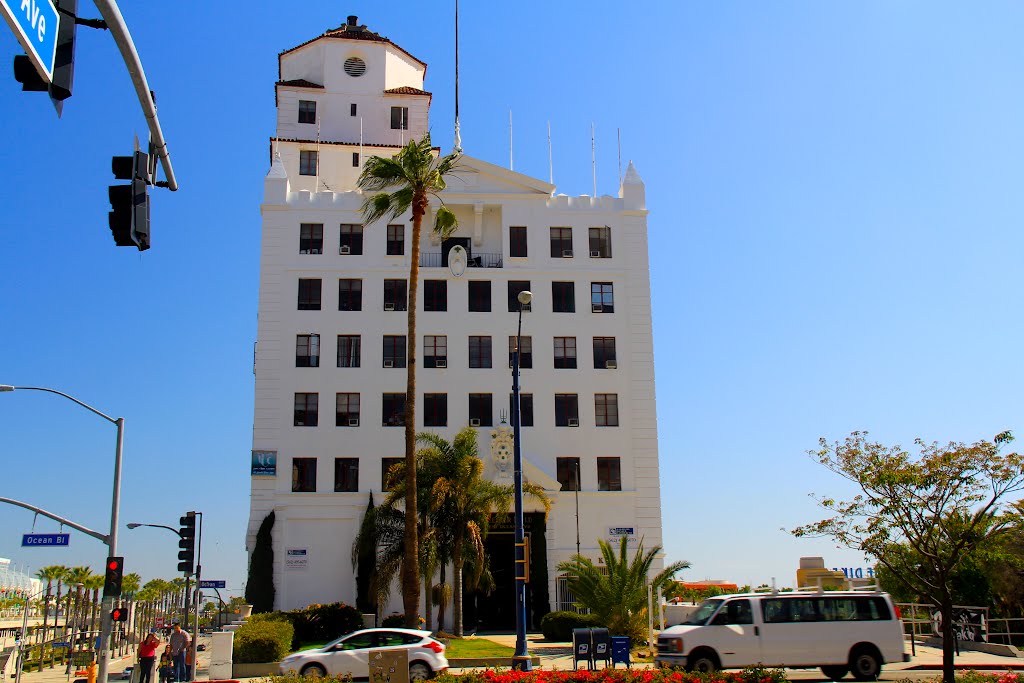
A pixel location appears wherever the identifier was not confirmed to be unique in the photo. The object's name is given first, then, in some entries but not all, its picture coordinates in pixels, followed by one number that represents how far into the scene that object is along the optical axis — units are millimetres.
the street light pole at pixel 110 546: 24375
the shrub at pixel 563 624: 33875
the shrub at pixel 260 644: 28891
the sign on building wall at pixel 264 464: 43938
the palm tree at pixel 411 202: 31891
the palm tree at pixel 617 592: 33781
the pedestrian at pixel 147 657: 26891
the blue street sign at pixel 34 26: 7119
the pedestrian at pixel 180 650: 29417
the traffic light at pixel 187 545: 28016
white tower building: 43812
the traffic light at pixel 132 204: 9492
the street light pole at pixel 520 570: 22641
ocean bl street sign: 26281
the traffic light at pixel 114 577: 25000
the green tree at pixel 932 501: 21750
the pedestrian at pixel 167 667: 28184
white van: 22297
